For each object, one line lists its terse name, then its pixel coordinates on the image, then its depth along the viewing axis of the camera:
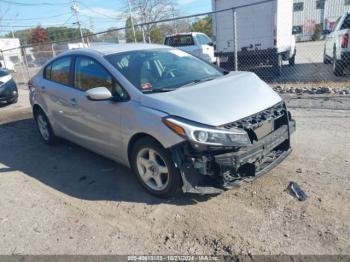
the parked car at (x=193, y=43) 12.46
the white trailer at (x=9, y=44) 36.97
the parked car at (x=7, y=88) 10.39
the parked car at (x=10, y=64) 31.66
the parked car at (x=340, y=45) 8.51
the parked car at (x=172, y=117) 3.12
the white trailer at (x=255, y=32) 11.08
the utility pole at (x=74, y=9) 40.98
